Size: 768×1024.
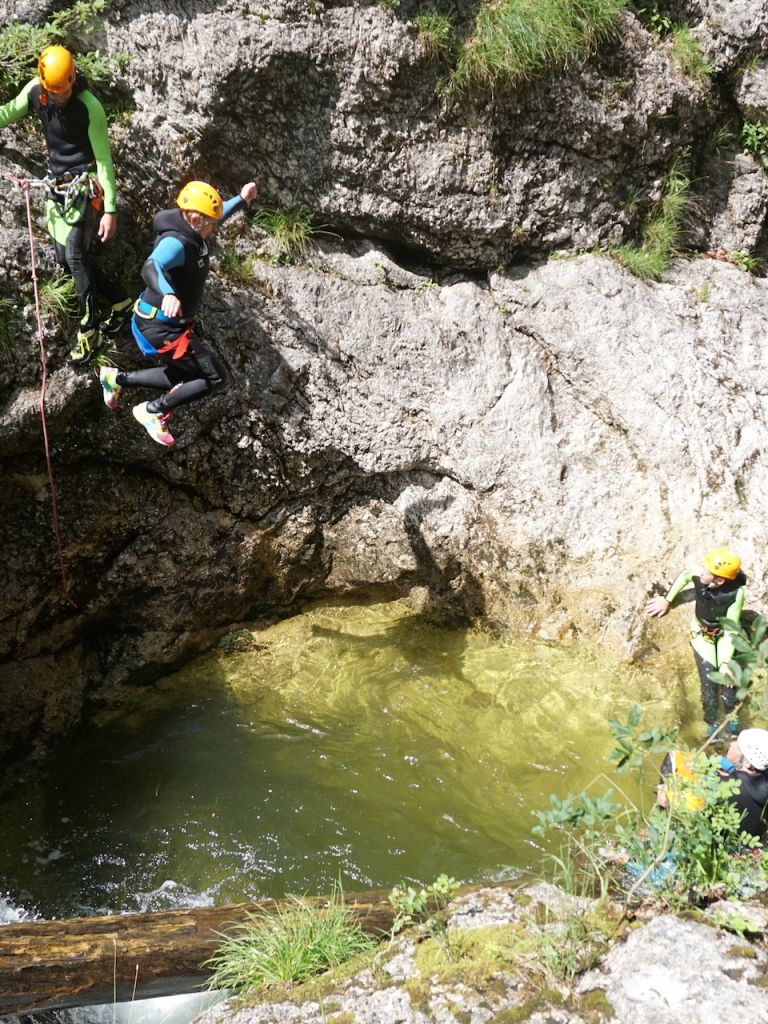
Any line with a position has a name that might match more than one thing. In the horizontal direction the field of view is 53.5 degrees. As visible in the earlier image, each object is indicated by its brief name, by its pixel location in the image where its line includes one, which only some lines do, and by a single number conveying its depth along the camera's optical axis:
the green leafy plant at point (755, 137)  7.47
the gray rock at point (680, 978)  2.96
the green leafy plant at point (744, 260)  7.67
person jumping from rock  5.09
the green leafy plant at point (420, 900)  3.70
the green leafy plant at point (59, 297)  5.57
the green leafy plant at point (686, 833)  3.28
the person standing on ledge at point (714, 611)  6.03
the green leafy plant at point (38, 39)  5.54
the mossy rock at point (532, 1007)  3.10
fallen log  3.64
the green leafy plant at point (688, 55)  7.04
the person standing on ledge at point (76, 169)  5.03
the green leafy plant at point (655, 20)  7.05
